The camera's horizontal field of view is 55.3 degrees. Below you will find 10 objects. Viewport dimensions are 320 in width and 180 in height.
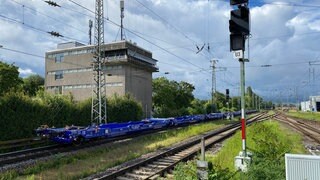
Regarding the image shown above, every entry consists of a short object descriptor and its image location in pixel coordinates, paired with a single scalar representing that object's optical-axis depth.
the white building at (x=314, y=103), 112.34
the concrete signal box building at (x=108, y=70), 54.75
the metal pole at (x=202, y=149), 6.71
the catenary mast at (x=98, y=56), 27.80
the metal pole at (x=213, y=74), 55.98
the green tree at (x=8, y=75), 48.47
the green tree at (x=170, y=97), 59.41
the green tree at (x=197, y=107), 67.81
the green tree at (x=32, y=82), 68.16
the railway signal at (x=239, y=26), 7.70
